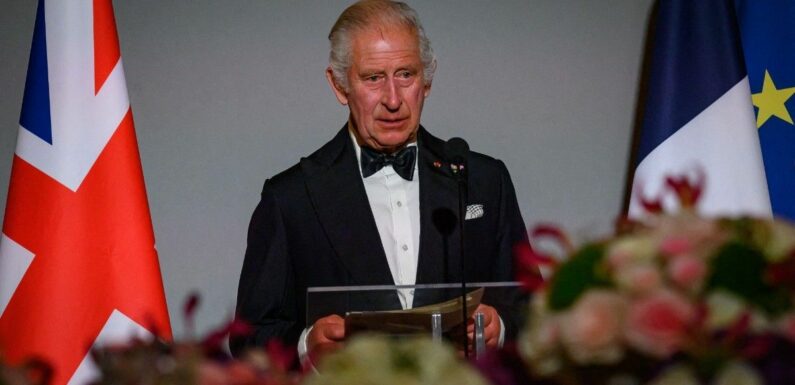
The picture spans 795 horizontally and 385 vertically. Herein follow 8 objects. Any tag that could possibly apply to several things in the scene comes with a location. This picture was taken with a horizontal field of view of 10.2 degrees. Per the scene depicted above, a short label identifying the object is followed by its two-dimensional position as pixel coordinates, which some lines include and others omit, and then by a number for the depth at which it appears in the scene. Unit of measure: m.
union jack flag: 7.70
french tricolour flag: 8.07
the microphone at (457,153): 7.28
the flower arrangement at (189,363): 3.45
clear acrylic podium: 6.97
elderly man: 7.58
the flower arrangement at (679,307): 3.66
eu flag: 8.20
